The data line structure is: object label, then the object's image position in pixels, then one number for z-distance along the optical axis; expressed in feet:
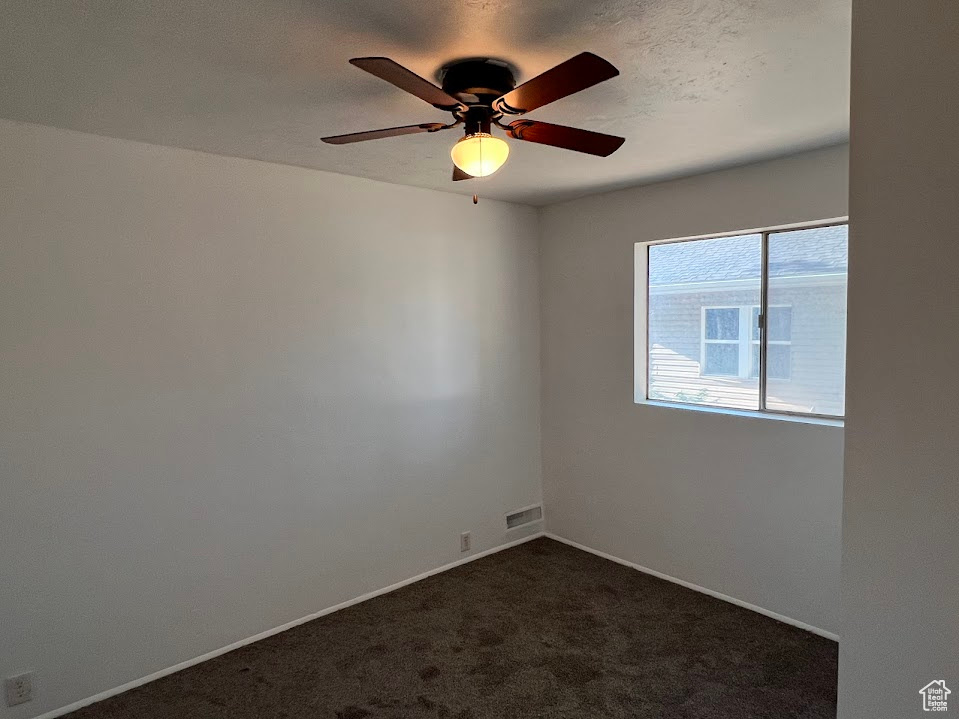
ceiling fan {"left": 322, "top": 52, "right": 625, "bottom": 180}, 5.37
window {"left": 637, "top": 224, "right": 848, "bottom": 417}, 9.95
